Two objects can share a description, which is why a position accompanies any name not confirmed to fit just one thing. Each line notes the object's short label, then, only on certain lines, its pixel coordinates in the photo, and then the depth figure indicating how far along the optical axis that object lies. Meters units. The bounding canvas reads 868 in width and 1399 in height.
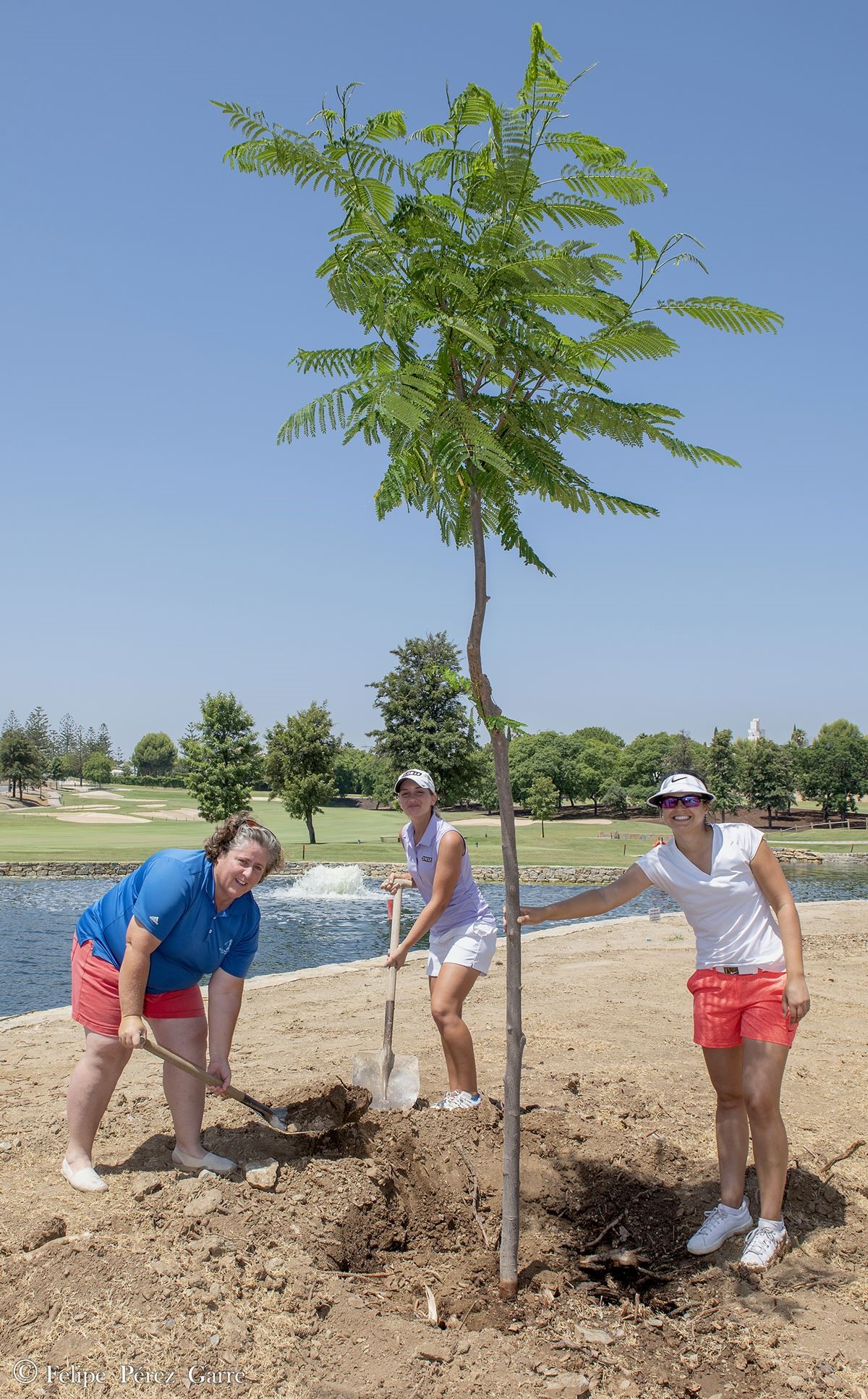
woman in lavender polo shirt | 4.34
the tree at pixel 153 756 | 137.25
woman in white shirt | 3.29
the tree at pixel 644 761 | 86.56
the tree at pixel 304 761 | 35.72
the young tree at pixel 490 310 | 2.91
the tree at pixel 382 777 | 45.25
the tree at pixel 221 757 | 36.59
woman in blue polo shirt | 3.73
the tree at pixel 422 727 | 41.72
